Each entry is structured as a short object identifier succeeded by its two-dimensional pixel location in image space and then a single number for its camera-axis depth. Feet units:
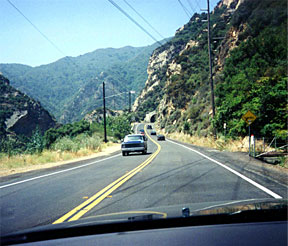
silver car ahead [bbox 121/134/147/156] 83.76
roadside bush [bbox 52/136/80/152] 90.14
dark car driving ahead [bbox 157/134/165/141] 205.46
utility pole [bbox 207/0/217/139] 117.82
